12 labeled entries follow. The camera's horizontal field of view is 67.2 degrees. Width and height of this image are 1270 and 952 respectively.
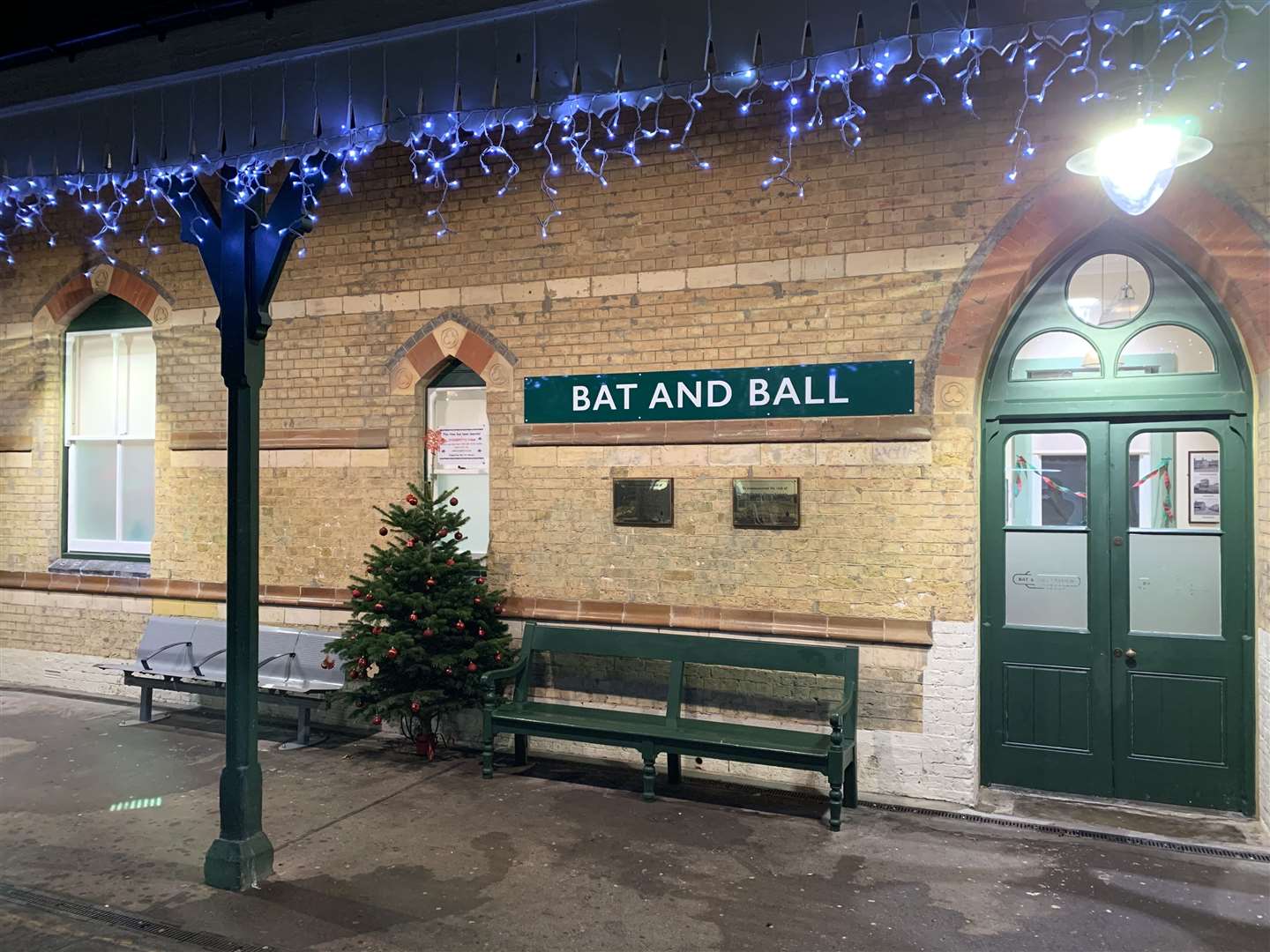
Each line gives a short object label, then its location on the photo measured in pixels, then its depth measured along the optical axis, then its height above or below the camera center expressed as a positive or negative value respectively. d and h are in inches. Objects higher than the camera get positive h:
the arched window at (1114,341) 228.2 +42.3
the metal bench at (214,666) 291.1 -51.2
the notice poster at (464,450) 302.7 +19.0
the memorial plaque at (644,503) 267.4 +2.0
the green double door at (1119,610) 227.1 -24.1
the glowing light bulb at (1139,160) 180.7 +68.1
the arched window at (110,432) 360.8 +29.5
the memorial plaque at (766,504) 253.4 +1.8
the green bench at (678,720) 225.8 -55.3
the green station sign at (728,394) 245.4 +32.0
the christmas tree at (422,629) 265.6 -33.8
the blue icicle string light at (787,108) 193.2 +99.2
